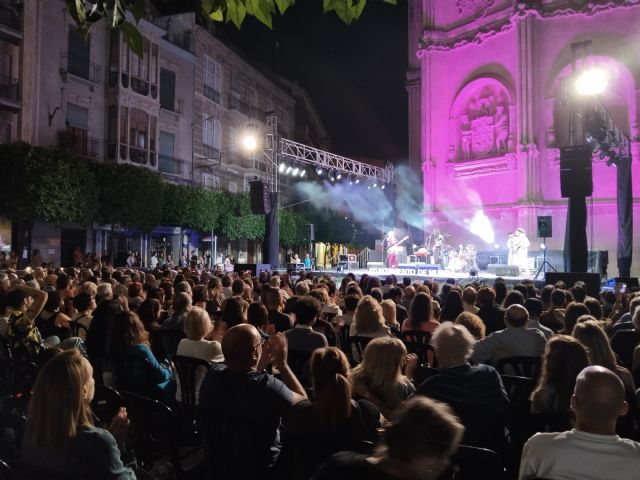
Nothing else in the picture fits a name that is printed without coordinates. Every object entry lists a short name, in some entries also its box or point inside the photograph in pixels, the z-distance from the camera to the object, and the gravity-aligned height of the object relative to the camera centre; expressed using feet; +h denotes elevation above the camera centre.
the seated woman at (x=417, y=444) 5.60 -1.84
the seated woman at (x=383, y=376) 11.73 -2.38
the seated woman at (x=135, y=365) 14.23 -2.62
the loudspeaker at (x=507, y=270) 66.90 -0.24
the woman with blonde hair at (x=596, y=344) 14.05 -1.96
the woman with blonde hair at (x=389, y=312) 22.29 -1.83
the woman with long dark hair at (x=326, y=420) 8.98 -2.59
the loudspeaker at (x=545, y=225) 62.18 +4.96
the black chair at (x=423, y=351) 17.95 -2.84
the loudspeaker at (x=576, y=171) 43.87 +7.93
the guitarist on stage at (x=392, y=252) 84.68 +2.40
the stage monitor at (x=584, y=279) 40.01 -0.79
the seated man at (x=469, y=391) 11.51 -2.62
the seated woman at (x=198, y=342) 16.15 -2.28
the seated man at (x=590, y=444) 7.77 -2.60
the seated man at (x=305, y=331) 17.01 -2.04
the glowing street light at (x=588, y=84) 44.42 +15.19
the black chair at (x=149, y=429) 11.14 -3.57
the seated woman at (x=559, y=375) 11.64 -2.34
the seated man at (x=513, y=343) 17.12 -2.38
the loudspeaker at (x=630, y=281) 43.70 -1.02
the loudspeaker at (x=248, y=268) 61.26 -0.18
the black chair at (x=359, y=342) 18.54 -2.57
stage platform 60.95 -0.94
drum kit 81.35 +2.11
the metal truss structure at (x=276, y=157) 78.84 +17.22
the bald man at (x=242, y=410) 10.40 -2.77
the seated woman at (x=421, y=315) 20.97 -1.83
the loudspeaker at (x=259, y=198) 69.97 +8.85
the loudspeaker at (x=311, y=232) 104.90 +6.72
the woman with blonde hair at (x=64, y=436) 8.05 -2.56
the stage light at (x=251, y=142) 84.93 +19.57
